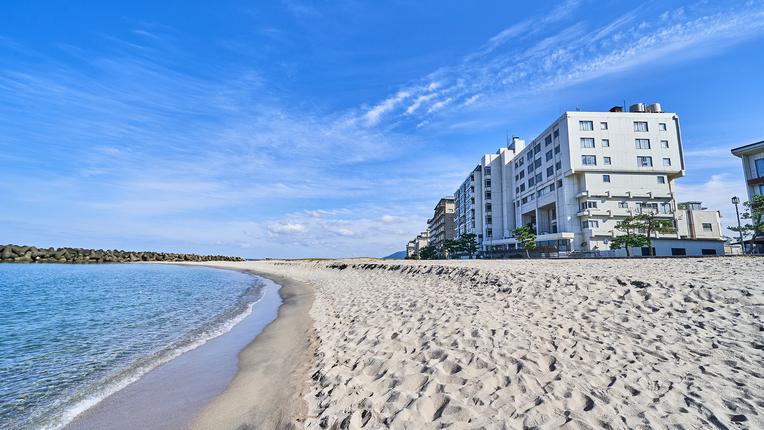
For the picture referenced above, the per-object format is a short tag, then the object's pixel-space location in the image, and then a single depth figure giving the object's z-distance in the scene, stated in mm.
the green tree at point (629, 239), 39478
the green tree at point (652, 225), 38750
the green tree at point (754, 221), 29922
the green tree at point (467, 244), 61822
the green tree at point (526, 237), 50316
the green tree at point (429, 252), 86062
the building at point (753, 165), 40062
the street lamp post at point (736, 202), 34906
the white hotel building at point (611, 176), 51531
